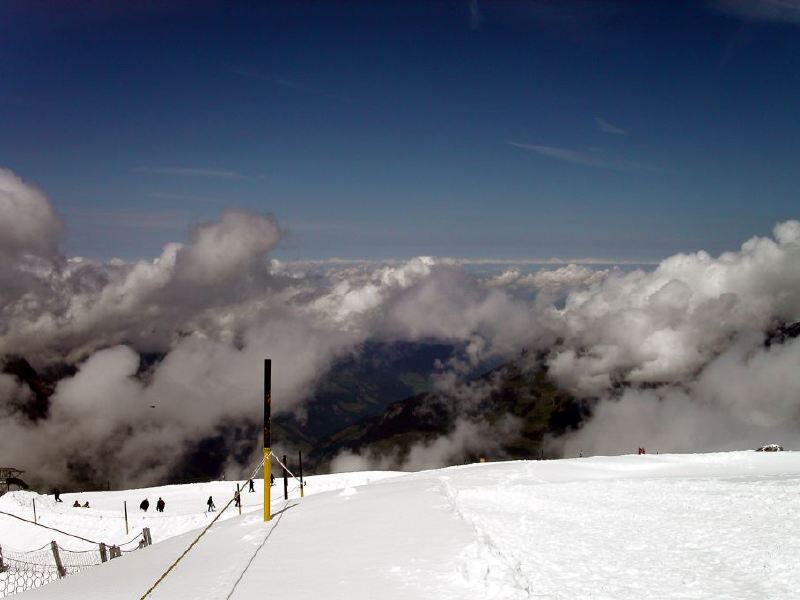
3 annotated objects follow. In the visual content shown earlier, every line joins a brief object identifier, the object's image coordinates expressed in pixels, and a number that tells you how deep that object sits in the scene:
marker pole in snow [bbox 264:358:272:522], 21.45
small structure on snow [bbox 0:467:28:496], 66.62
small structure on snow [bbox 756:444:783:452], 49.72
